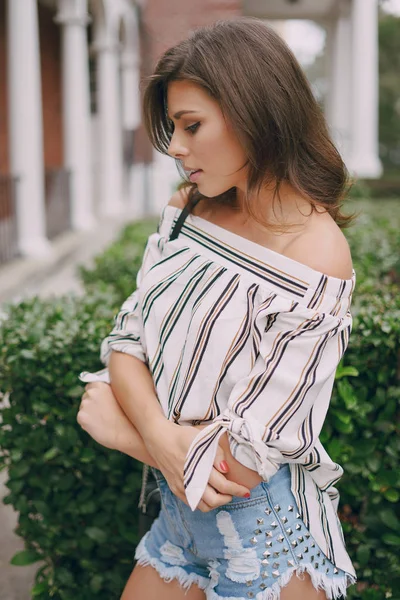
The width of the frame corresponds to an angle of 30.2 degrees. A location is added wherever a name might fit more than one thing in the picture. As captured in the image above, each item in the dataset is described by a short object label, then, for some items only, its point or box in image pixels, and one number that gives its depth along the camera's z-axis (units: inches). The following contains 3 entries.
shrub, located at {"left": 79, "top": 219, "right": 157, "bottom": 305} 156.1
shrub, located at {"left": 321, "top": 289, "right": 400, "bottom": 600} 90.9
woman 56.3
